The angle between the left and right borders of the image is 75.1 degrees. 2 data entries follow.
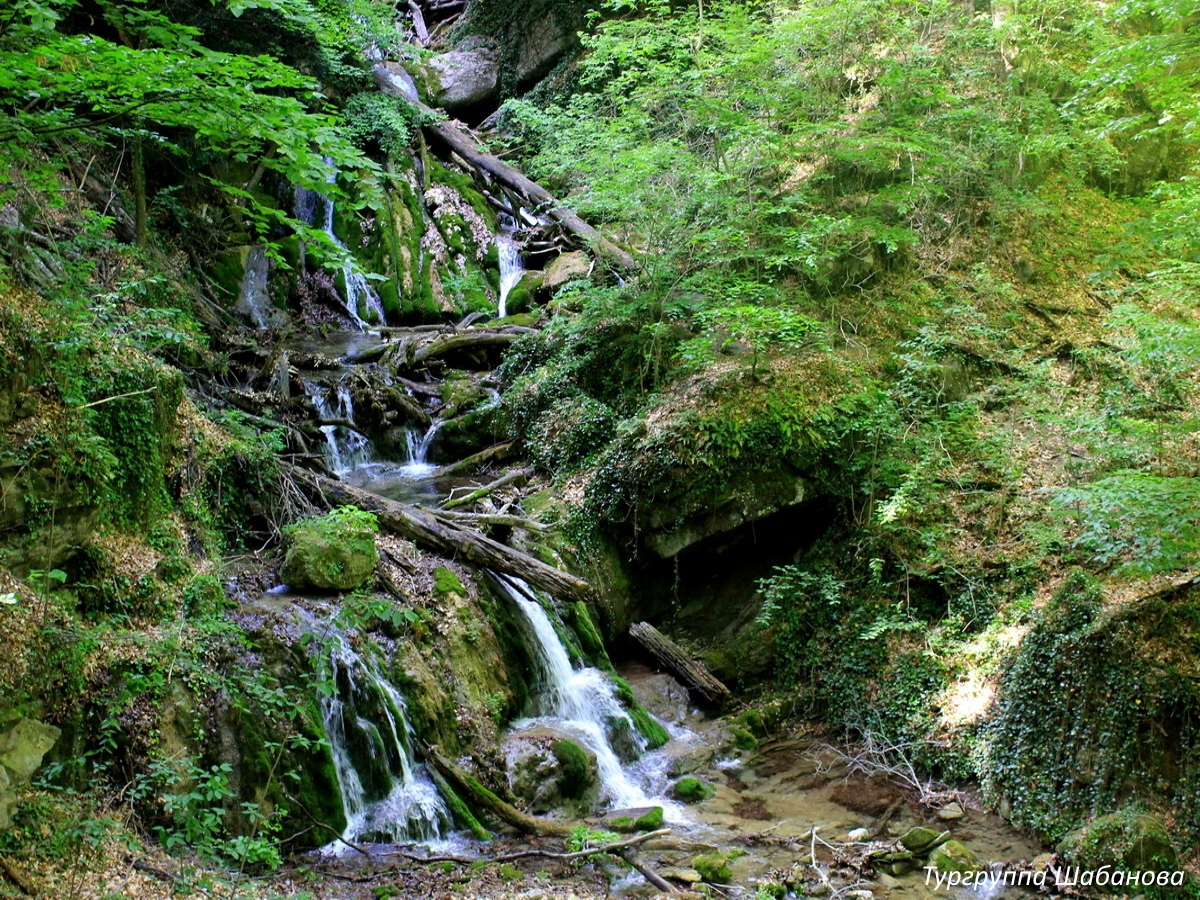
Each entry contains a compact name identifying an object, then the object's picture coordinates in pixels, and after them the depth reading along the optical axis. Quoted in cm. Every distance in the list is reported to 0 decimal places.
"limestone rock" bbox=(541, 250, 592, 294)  1582
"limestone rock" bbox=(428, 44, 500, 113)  2342
